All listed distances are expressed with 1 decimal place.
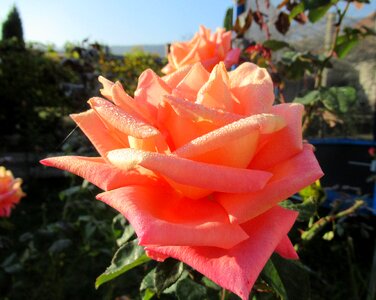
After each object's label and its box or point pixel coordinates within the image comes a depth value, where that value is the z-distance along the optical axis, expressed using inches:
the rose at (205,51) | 8.7
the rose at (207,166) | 3.7
